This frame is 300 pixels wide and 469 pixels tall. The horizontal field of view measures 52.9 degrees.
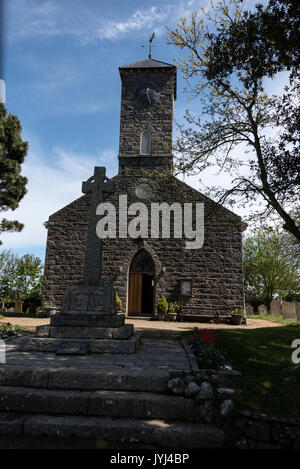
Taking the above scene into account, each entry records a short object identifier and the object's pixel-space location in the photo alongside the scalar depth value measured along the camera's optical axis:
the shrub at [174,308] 15.14
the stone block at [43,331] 6.85
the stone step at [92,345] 6.46
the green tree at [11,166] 15.05
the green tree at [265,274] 31.80
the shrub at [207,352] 5.50
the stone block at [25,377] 4.62
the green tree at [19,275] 25.67
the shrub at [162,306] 14.96
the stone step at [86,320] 6.94
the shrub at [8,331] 8.21
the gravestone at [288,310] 17.97
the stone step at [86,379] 4.57
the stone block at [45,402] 4.16
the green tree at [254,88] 7.25
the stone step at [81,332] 6.76
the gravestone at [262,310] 21.18
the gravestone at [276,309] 20.19
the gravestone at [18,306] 20.19
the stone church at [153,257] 15.31
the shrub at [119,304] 15.37
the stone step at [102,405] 4.11
